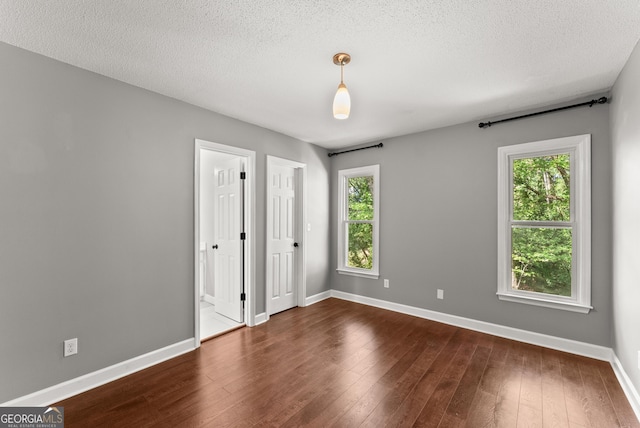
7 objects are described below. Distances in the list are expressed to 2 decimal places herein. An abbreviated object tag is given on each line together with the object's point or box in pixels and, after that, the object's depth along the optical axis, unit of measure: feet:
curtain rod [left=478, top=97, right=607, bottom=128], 8.82
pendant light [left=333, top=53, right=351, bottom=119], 6.29
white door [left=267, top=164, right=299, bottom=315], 13.03
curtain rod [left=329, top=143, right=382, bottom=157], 14.26
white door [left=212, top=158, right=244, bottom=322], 12.10
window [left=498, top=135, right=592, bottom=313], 9.29
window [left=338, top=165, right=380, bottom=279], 14.53
